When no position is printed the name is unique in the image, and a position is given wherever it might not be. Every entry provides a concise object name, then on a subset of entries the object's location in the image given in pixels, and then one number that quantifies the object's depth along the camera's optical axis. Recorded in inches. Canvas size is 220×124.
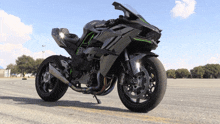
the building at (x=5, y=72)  4291.6
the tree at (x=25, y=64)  3741.6
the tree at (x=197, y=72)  4050.2
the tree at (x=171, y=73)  4345.5
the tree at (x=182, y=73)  4311.0
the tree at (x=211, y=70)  4244.6
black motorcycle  133.0
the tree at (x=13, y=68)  3918.6
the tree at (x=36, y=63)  3806.6
